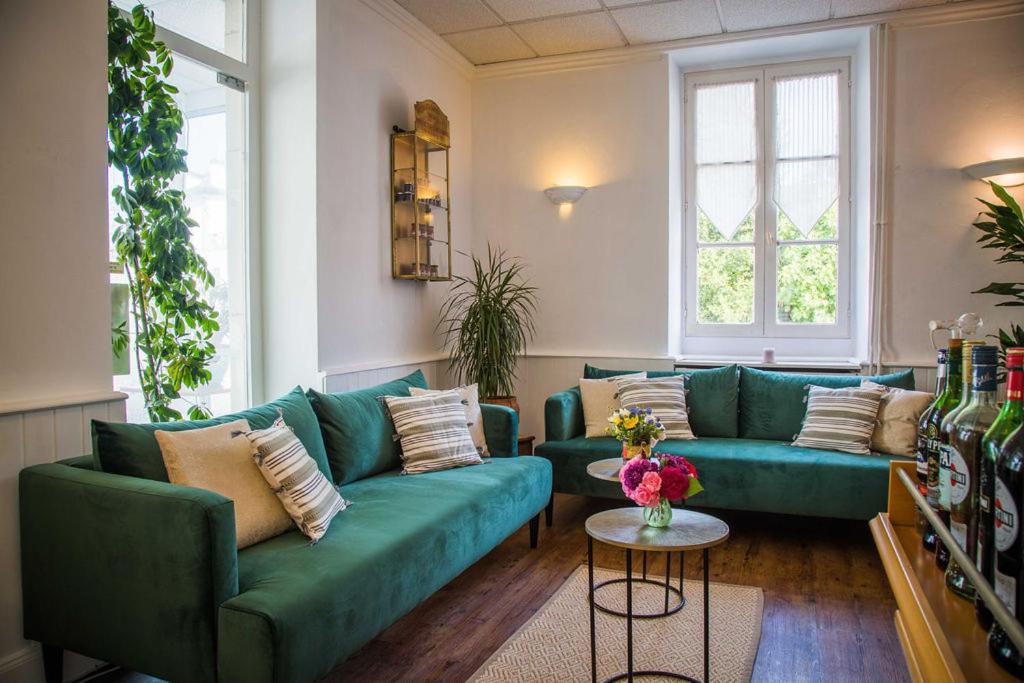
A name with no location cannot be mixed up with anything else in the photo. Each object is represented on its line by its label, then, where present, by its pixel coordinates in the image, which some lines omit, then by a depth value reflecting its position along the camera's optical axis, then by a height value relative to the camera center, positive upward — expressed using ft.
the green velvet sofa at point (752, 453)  11.82 -2.38
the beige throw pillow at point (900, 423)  12.40 -1.83
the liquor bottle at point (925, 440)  3.58 -0.65
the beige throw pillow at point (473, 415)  12.15 -1.63
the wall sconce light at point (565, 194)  16.89 +2.89
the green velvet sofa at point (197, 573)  6.23 -2.41
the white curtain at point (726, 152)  16.87 +3.85
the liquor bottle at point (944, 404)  3.51 -0.45
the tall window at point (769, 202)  16.30 +2.65
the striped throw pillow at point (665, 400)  14.06 -1.61
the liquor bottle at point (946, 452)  3.07 -0.58
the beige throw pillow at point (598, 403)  14.32 -1.70
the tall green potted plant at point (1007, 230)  10.13 +1.26
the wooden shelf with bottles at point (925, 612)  2.24 -1.08
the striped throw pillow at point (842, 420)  12.58 -1.82
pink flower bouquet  7.92 -1.84
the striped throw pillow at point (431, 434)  11.07 -1.80
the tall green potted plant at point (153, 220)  9.74 +1.41
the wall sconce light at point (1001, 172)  13.75 +2.76
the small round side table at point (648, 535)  7.38 -2.31
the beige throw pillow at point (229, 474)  7.45 -1.61
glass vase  8.09 -2.21
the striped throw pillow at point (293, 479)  7.97 -1.79
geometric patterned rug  8.05 -3.89
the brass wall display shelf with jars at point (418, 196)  14.34 +2.46
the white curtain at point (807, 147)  16.30 +3.83
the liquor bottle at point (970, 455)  2.76 -0.55
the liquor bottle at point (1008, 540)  2.22 -0.72
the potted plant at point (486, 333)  15.30 -0.33
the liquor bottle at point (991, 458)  2.49 -0.50
